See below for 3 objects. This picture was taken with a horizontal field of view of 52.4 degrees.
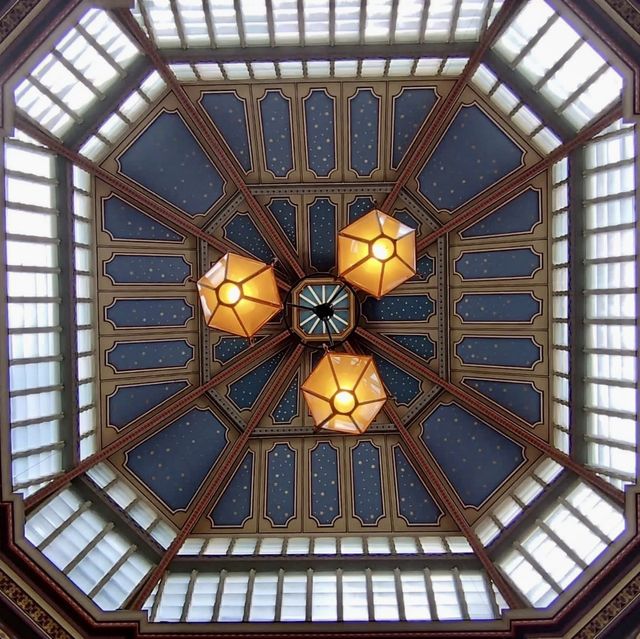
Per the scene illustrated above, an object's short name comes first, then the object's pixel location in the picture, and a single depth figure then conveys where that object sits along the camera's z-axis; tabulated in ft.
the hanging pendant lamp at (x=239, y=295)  33.06
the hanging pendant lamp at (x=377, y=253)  32.14
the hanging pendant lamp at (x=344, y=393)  32.04
